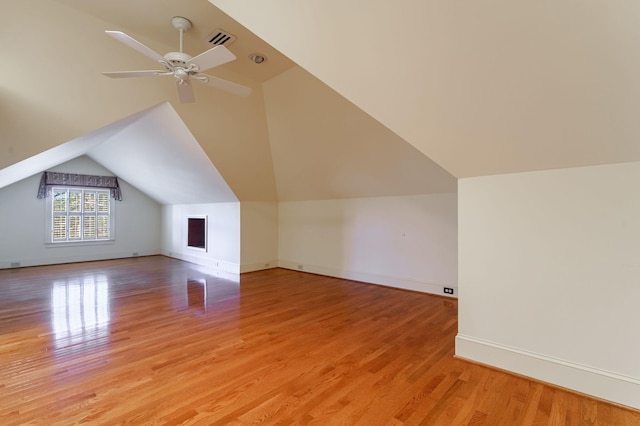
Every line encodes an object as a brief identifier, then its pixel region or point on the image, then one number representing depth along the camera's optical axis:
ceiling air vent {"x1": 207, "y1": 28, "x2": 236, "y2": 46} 3.04
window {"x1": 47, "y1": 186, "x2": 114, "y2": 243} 7.20
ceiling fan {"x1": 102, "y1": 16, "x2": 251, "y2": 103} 2.28
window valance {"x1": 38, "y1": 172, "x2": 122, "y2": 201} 6.92
